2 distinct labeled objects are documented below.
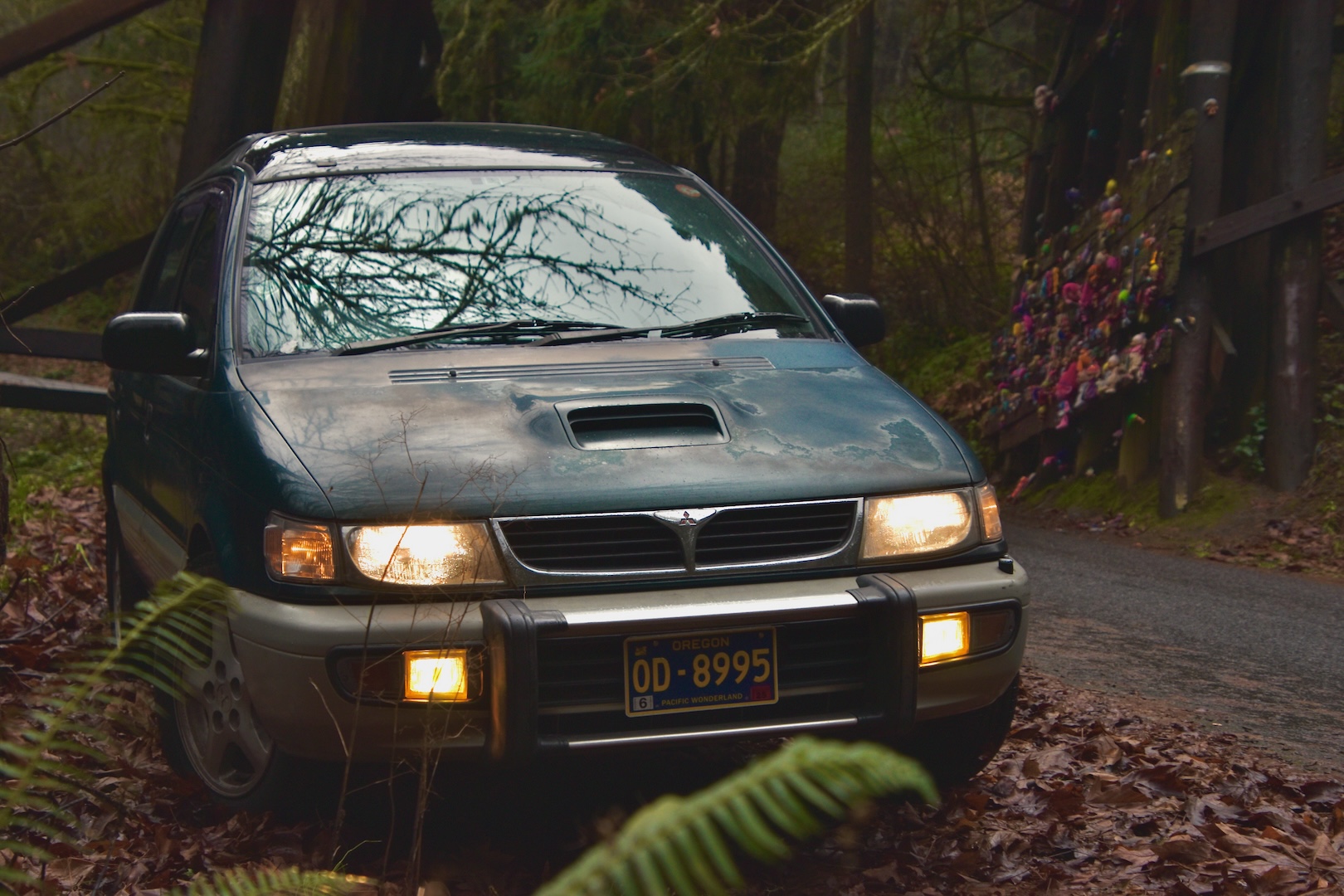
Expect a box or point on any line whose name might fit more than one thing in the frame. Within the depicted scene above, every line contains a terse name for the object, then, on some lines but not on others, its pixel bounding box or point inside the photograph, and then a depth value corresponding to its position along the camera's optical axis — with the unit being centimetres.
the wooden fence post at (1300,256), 915
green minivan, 300
